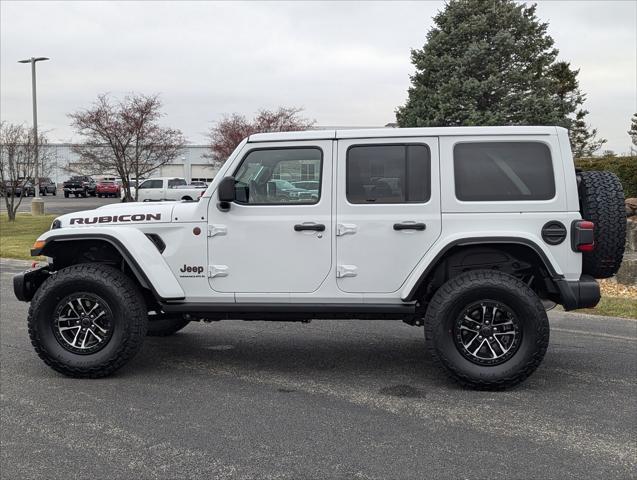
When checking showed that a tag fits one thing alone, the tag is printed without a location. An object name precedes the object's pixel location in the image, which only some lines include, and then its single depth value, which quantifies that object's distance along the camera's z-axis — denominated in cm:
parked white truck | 3253
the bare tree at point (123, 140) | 2183
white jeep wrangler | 468
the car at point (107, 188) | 4766
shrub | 1175
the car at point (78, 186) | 4791
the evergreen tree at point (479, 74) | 1942
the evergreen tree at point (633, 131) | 4549
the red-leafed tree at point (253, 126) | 3116
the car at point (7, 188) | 2288
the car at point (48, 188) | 4894
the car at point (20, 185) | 2356
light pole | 2377
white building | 6606
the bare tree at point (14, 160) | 2303
